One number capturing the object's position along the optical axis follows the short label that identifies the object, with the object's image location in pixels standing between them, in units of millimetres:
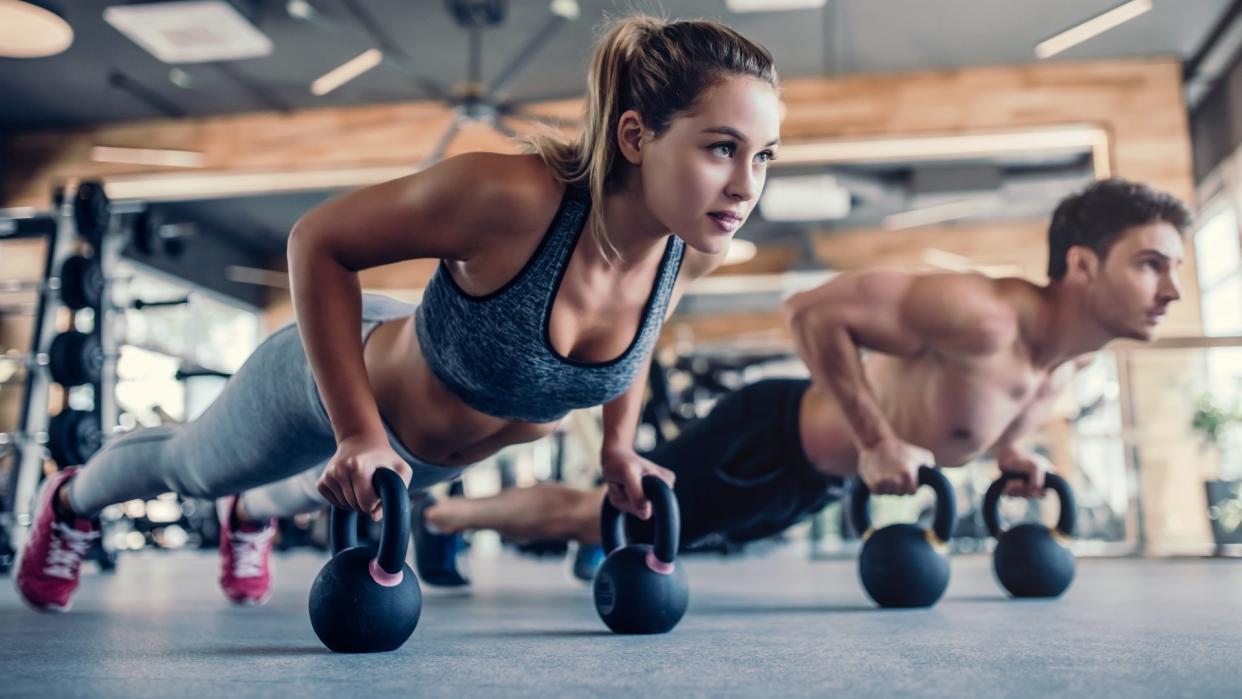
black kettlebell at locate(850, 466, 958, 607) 1736
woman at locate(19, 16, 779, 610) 1211
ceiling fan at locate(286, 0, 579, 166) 4535
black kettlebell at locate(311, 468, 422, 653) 1094
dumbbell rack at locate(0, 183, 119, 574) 3455
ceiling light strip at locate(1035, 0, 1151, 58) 5016
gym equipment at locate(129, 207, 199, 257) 3615
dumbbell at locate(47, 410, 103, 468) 3170
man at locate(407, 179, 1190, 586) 1932
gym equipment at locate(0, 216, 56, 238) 3600
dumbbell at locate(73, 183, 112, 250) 3500
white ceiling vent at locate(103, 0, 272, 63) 4809
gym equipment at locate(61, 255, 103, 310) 3447
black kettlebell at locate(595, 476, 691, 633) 1335
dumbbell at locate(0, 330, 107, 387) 3363
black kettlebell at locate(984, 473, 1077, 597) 1958
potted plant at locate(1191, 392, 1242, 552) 3906
